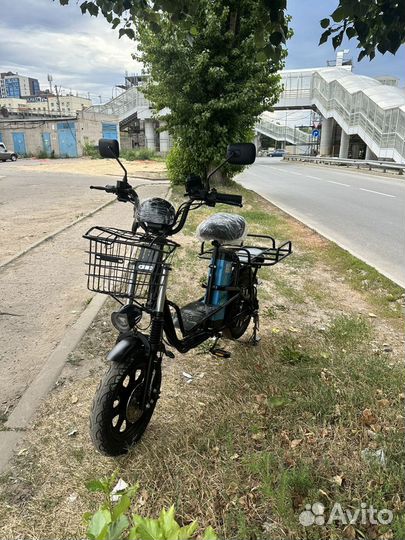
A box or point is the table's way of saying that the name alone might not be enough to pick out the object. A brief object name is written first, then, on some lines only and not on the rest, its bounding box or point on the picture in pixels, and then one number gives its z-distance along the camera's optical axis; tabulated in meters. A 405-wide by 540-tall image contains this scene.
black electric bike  2.28
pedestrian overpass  29.89
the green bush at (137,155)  41.94
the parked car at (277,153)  68.28
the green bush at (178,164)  15.07
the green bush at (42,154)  44.59
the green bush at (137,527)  1.15
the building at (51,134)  43.91
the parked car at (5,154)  37.69
